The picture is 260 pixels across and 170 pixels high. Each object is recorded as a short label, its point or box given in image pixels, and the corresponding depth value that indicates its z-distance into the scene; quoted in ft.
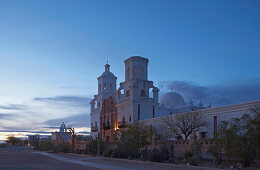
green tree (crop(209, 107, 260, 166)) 58.18
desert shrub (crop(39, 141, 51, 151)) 223.32
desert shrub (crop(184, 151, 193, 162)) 72.96
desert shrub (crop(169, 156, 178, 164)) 73.80
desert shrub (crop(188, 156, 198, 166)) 64.64
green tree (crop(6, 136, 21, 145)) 456.32
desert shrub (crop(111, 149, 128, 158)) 98.49
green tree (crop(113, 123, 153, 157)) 97.98
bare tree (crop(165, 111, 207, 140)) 99.81
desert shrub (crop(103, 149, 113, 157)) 104.06
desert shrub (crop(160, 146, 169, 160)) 77.75
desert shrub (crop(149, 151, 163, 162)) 76.85
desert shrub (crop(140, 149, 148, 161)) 82.84
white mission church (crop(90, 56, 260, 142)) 152.97
